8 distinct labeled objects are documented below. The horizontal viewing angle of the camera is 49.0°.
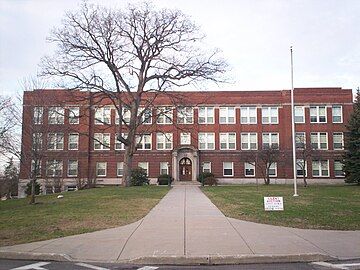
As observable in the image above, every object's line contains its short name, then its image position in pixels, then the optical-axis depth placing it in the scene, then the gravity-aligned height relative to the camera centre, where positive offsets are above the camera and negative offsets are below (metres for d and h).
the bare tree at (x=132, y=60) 32.00 +9.48
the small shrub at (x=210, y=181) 44.41 -0.96
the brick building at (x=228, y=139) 50.22 +4.28
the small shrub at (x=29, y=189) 40.73 -1.72
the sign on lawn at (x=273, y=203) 15.25 -1.21
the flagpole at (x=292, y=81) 25.35 +5.97
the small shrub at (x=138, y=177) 42.42 -0.45
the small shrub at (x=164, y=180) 46.34 -0.86
